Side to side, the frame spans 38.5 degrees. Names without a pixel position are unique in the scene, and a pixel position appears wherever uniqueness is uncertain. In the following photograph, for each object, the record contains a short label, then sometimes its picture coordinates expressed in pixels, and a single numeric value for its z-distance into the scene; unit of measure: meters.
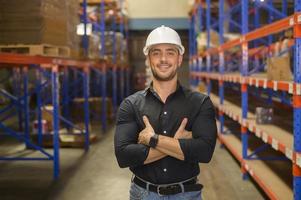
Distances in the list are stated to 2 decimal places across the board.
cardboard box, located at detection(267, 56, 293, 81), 4.65
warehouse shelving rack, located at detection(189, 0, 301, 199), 3.72
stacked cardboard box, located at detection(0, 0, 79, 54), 5.15
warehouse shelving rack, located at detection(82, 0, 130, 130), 11.22
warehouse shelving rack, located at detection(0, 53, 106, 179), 4.98
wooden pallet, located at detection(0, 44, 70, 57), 5.24
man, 2.72
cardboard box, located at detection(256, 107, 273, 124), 5.75
